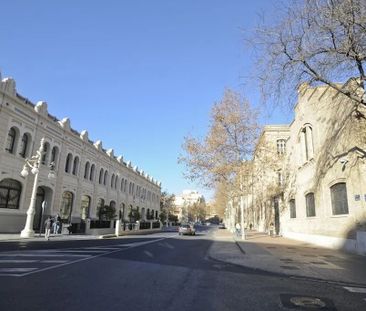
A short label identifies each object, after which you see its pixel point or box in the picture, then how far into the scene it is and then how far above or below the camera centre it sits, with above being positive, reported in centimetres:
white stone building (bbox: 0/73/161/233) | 2709 +680
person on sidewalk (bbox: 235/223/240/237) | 4055 +115
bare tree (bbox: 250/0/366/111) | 1131 +692
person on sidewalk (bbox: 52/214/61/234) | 2989 +73
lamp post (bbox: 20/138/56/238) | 2407 +206
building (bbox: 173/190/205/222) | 14354 +1125
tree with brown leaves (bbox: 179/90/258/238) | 3303 +869
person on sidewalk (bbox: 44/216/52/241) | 2350 +9
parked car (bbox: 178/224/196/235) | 4156 +99
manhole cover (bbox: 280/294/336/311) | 672 -120
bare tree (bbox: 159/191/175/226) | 9694 +991
